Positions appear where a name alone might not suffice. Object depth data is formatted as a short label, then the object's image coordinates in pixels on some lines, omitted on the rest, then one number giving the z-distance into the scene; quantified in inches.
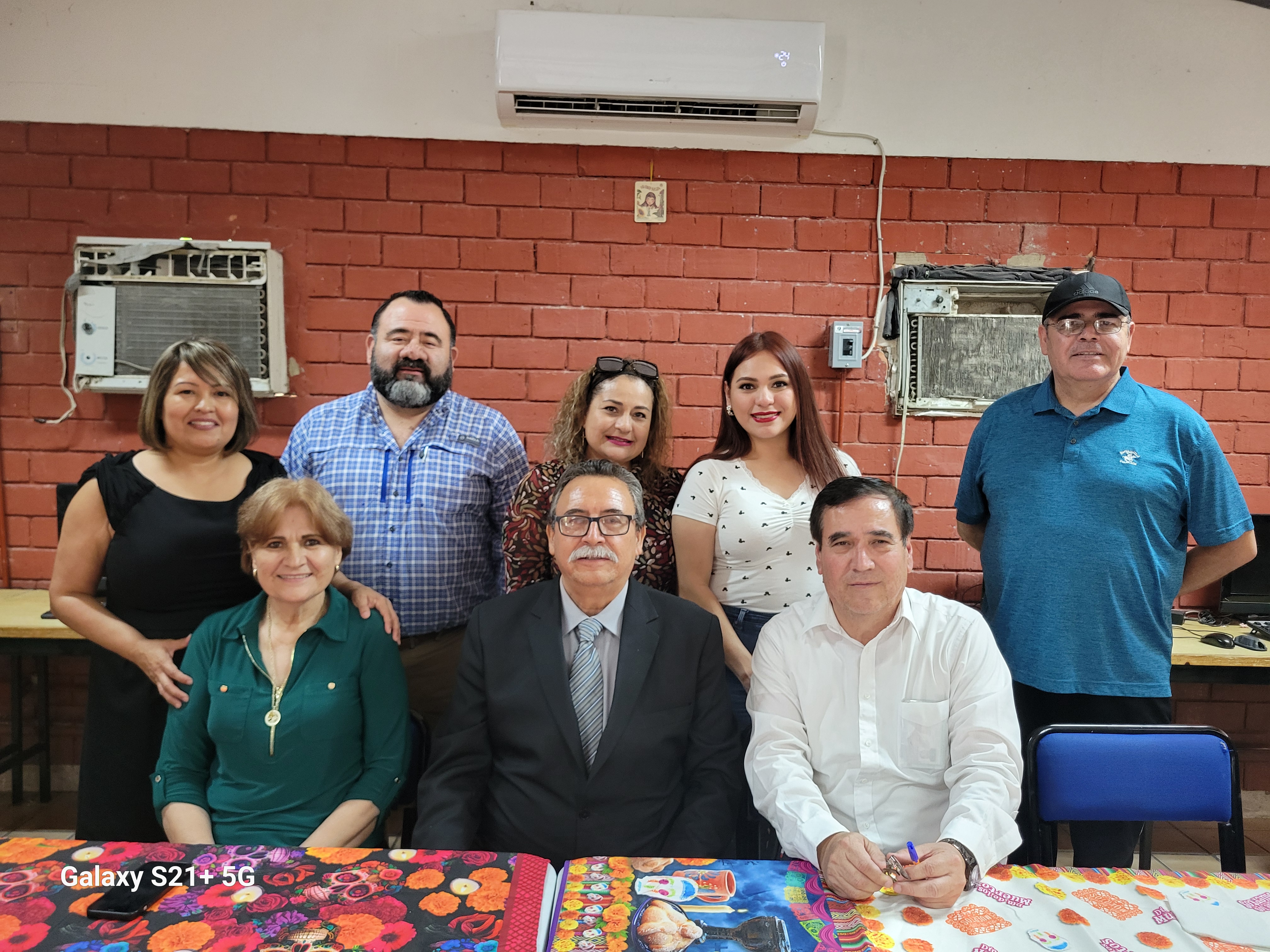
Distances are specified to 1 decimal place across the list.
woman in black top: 74.7
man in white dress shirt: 57.2
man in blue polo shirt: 77.4
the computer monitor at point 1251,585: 119.6
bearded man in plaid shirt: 87.7
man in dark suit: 60.9
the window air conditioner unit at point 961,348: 122.6
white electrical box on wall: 121.2
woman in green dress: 63.9
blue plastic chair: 60.4
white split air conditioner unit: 111.3
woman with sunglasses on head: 82.5
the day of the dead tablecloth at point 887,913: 40.6
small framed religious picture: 121.3
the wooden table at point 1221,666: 102.7
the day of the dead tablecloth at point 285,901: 39.8
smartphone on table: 41.3
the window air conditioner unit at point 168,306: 119.1
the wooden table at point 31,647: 102.7
